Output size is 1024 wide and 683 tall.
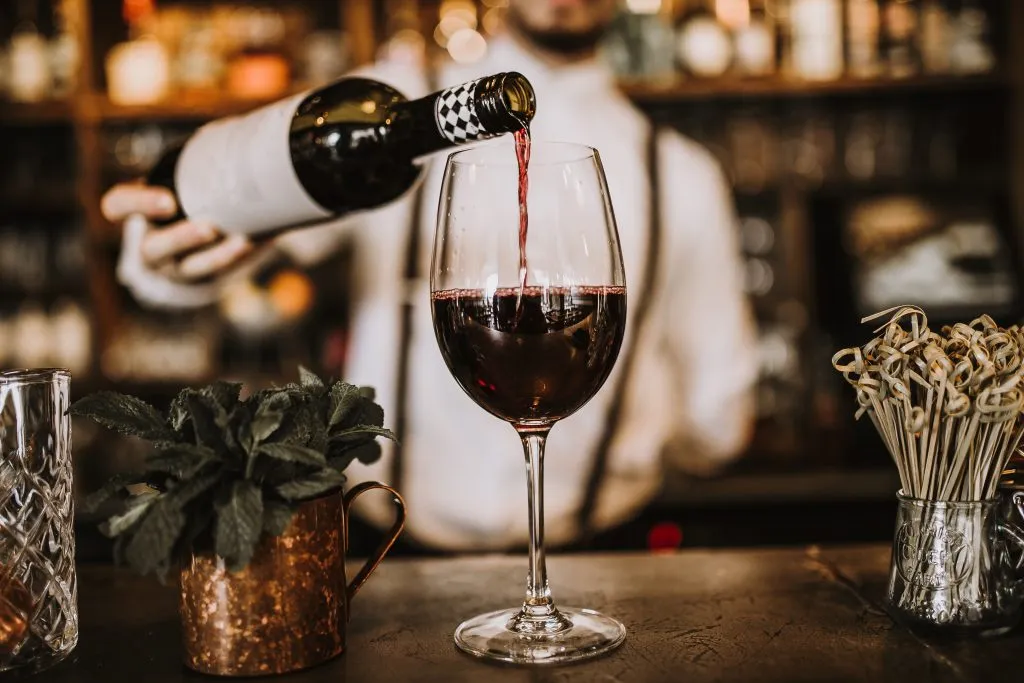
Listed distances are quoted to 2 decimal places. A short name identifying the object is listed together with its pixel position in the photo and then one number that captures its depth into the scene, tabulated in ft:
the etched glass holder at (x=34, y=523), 2.23
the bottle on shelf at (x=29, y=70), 9.67
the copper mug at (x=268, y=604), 2.11
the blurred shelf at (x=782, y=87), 9.15
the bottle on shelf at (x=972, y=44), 9.35
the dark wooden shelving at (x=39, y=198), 9.73
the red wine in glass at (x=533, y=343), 2.34
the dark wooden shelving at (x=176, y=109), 9.33
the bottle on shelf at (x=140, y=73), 9.48
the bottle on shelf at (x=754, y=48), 9.34
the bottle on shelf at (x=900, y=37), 9.35
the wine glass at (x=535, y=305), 2.33
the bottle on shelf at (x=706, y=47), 9.34
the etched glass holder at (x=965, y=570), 2.26
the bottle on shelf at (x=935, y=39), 9.36
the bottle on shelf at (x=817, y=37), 9.30
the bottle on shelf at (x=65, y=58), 9.46
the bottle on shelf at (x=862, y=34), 9.36
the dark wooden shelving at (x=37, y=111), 9.53
